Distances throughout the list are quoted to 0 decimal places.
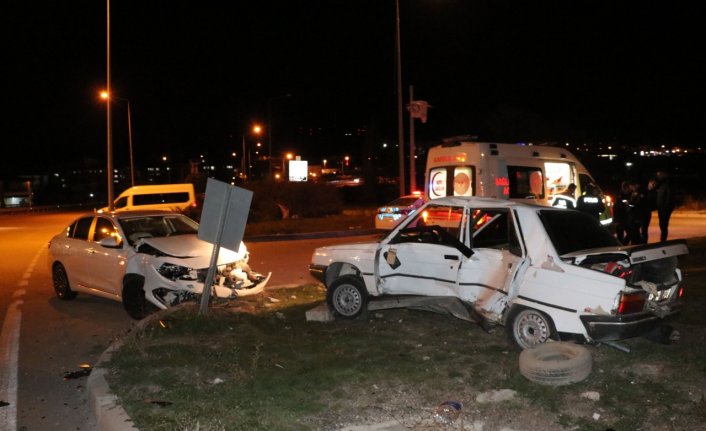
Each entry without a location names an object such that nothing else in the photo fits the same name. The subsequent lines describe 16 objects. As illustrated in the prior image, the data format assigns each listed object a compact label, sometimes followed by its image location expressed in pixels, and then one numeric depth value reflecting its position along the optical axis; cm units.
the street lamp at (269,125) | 3716
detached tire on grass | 523
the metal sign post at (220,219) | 789
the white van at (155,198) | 2497
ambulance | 1336
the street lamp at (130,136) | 4288
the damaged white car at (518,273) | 586
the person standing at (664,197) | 1421
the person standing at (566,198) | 1303
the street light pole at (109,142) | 2478
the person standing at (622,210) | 1363
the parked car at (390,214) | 1942
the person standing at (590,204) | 1271
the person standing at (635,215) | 1352
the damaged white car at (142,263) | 870
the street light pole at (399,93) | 2238
